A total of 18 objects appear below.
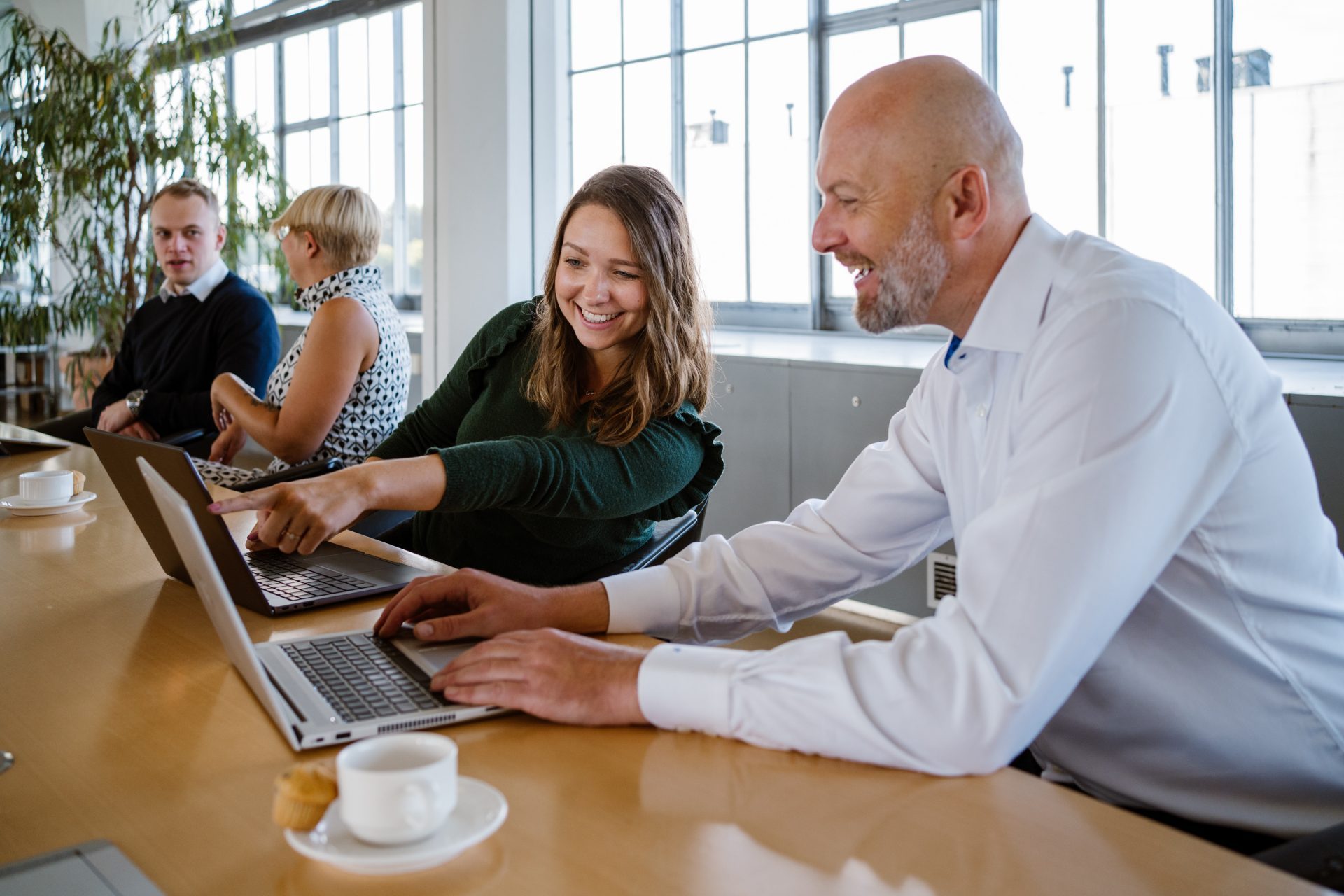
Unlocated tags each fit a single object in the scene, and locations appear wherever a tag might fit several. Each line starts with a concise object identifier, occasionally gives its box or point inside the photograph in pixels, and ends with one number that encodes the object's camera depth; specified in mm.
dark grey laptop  1434
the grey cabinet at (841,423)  3248
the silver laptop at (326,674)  1082
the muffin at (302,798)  868
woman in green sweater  1865
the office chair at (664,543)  2186
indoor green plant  5516
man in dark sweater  4059
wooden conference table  826
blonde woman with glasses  2975
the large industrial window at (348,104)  7000
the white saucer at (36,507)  2215
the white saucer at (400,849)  815
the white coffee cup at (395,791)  814
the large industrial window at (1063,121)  3357
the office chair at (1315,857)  920
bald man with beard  1052
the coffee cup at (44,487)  2258
